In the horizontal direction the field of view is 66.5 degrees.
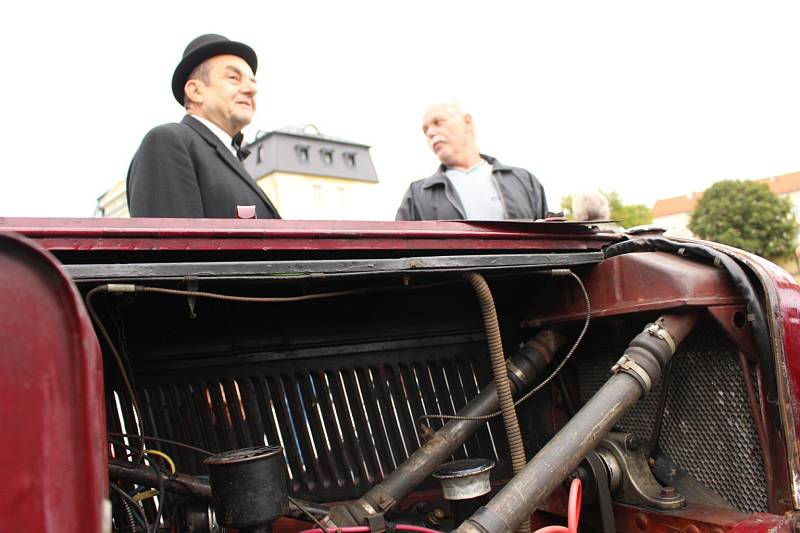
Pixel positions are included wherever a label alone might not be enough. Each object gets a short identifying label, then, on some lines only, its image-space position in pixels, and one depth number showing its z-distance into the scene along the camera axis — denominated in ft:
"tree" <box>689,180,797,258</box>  133.08
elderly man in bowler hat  7.67
